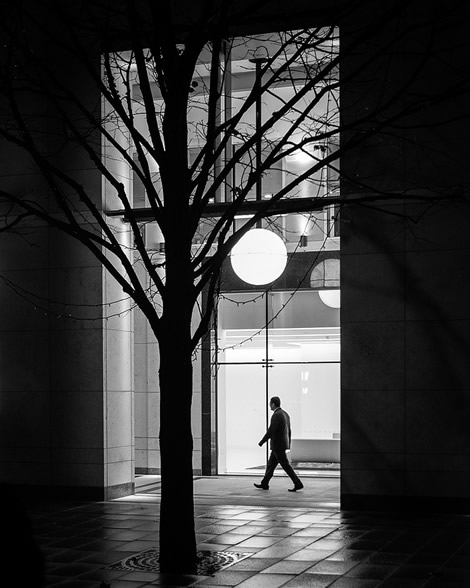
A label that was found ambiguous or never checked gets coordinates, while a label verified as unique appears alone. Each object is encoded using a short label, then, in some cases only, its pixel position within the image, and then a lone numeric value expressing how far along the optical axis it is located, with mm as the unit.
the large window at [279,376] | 19703
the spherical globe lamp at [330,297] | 19500
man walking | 16812
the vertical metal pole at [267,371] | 19777
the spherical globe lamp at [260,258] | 15328
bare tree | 9156
